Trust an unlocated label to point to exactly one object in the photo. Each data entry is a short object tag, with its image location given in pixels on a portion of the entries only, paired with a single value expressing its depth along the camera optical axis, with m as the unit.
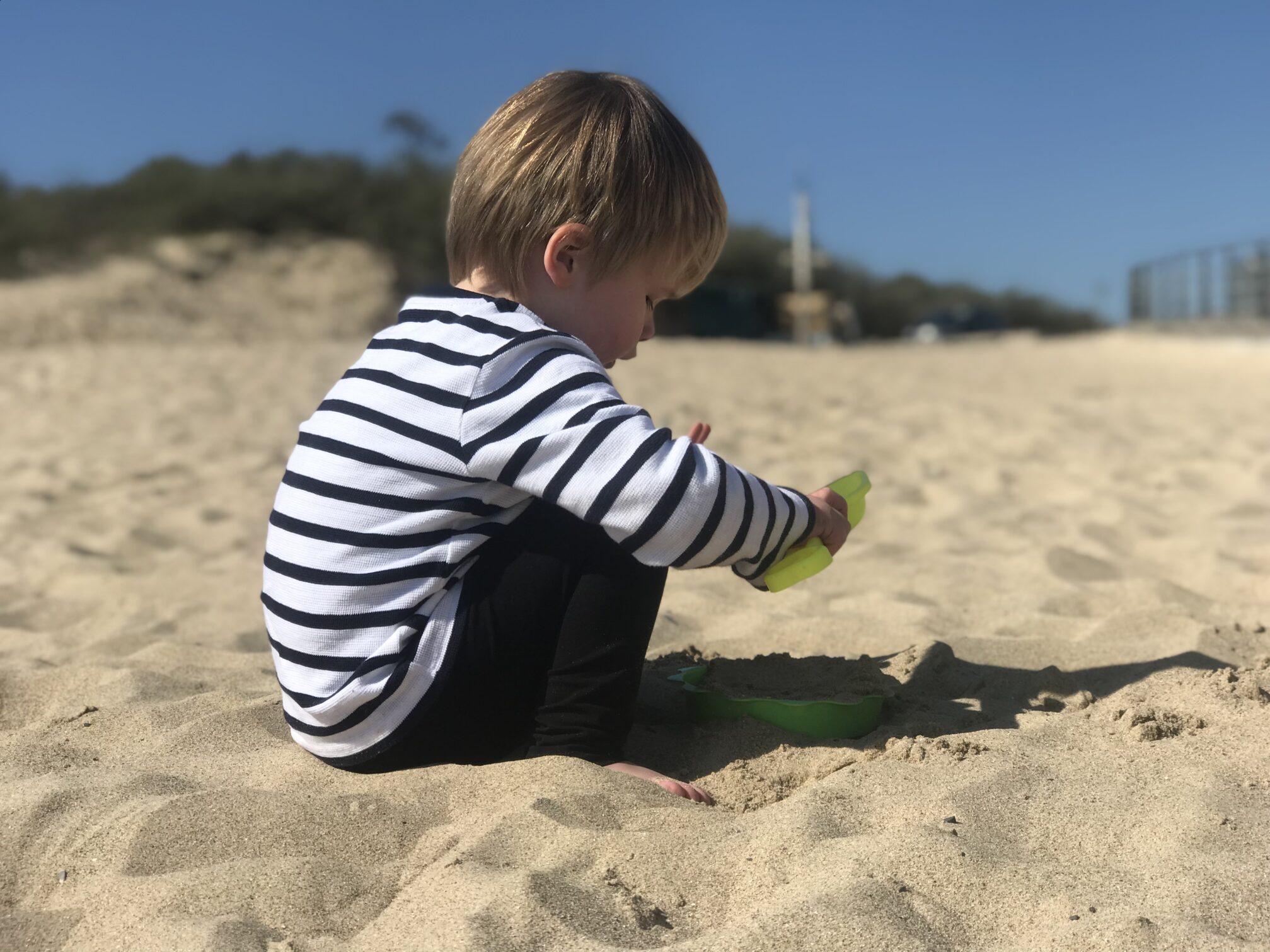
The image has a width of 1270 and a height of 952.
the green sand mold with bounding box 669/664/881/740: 1.71
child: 1.41
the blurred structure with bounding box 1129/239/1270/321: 15.61
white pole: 30.91
